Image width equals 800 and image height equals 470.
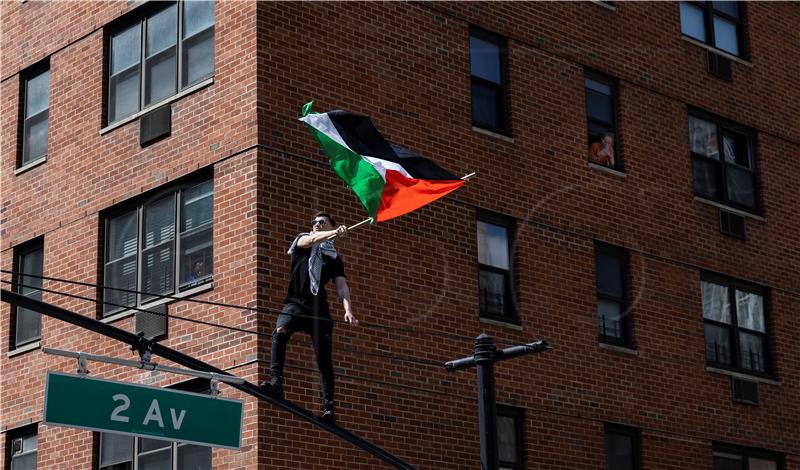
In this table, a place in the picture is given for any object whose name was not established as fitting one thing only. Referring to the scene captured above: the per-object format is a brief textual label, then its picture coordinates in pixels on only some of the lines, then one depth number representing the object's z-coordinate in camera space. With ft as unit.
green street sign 39.73
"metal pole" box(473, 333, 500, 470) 45.83
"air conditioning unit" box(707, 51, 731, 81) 81.20
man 48.06
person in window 73.97
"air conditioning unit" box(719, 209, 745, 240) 78.37
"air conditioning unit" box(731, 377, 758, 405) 75.77
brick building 61.62
